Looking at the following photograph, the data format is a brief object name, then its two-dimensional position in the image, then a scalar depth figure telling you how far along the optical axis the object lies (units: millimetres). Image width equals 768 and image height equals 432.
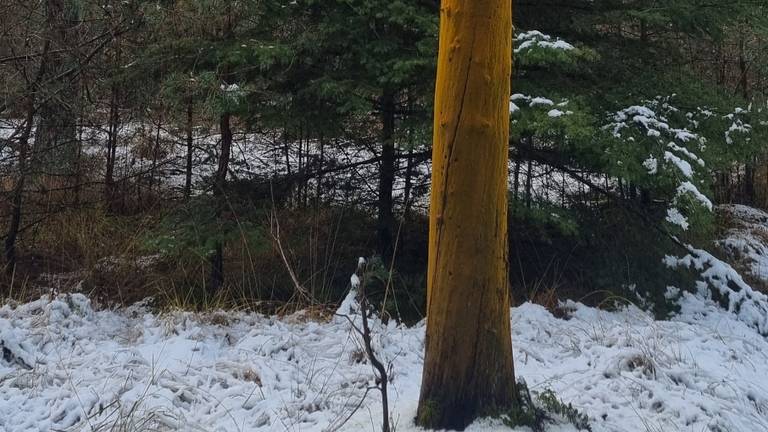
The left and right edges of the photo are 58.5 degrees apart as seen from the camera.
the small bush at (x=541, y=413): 3914
